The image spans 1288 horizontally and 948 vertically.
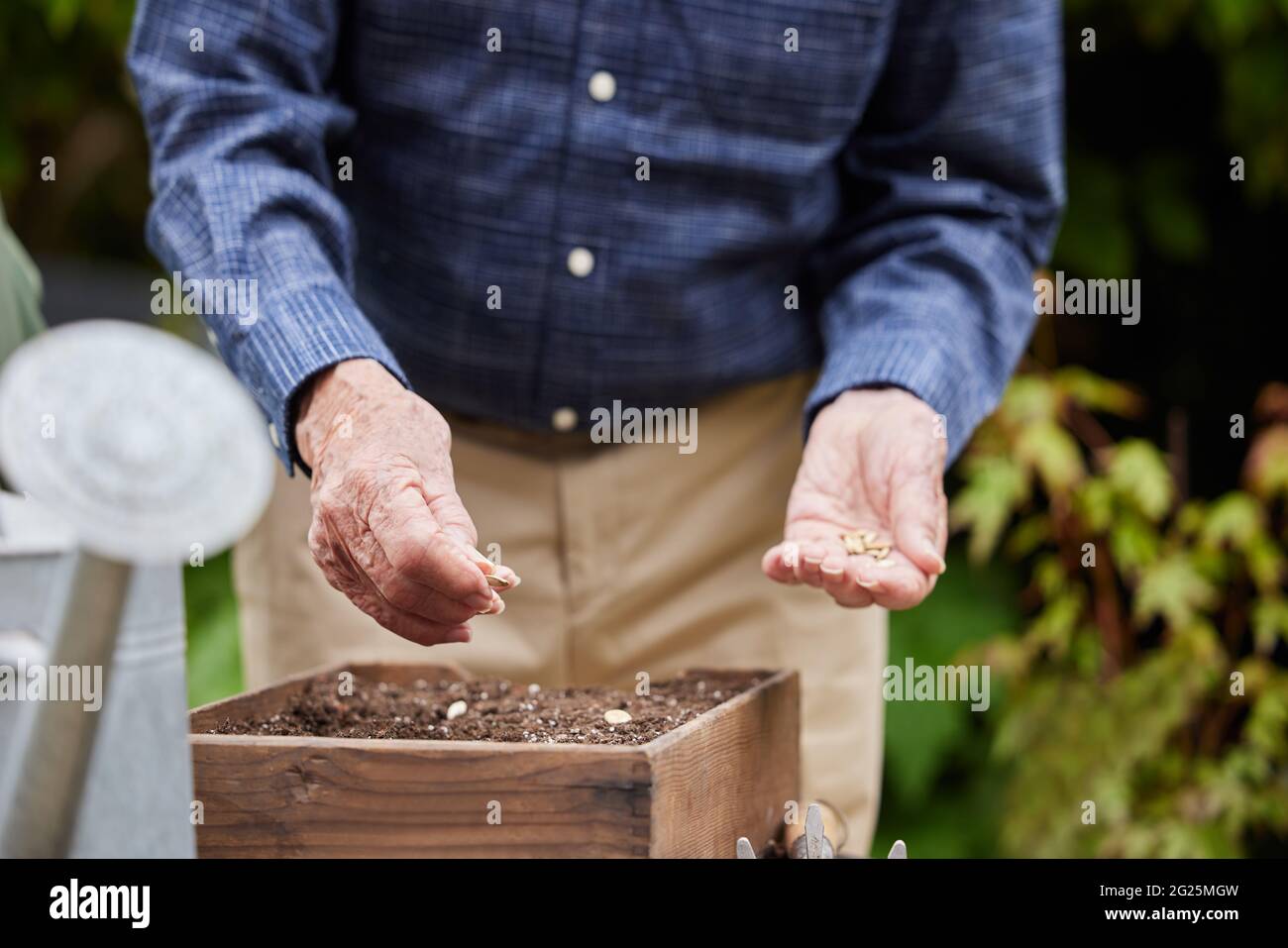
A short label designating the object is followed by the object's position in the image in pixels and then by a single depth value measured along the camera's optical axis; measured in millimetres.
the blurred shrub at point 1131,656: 2248
